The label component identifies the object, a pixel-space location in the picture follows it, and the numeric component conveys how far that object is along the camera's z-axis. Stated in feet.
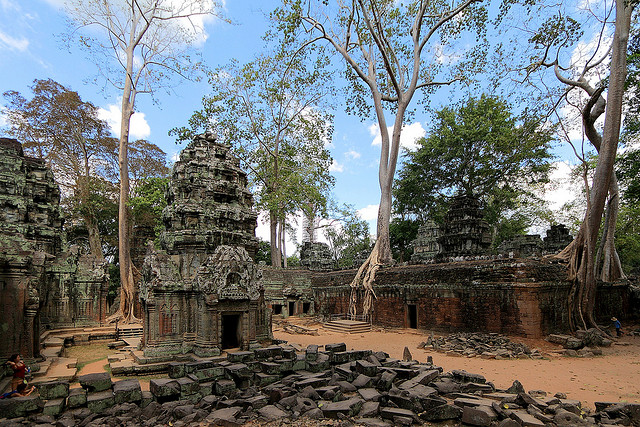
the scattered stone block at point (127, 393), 19.49
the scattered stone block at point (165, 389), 20.21
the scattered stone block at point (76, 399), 18.89
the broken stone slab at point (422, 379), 21.90
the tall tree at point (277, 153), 84.43
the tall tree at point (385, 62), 60.08
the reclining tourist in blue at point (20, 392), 21.33
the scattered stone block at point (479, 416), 16.78
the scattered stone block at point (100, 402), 18.79
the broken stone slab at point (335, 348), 30.79
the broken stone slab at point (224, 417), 17.63
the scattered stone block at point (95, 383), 20.31
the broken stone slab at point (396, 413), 17.82
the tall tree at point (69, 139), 77.41
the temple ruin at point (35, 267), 28.09
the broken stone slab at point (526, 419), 16.06
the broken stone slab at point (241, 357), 26.14
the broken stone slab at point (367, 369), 24.76
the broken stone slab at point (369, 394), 20.12
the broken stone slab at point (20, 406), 17.46
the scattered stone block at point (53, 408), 18.16
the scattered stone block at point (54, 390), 19.02
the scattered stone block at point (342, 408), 18.66
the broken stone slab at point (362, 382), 22.95
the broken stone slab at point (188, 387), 20.53
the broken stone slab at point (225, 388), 21.27
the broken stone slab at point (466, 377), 22.82
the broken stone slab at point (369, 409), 18.59
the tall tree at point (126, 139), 57.31
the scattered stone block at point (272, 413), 18.28
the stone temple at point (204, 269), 31.94
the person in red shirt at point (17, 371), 22.31
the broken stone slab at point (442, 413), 17.89
